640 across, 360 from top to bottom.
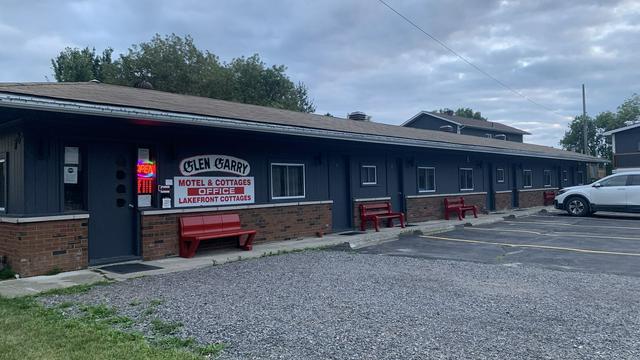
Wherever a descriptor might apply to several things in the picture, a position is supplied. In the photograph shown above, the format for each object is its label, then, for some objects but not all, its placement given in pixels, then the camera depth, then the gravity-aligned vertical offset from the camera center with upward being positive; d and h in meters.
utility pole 37.56 +5.65
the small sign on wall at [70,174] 8.59 +0.41
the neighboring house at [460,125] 42.06 +5.74
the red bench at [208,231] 9.87 -0.76
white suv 18.00 -0.41
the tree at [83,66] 40.75 +11.22
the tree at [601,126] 62.81 +7.76
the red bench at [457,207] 18.11 -0.69
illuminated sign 9.53 +0.41
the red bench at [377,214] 14.52 -0.71
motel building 8.11 +0.53
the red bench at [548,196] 25.62 -0.53
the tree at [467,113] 74.64 +11.49
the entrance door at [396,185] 16.34 +0.18
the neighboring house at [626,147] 32.28 +2.57
